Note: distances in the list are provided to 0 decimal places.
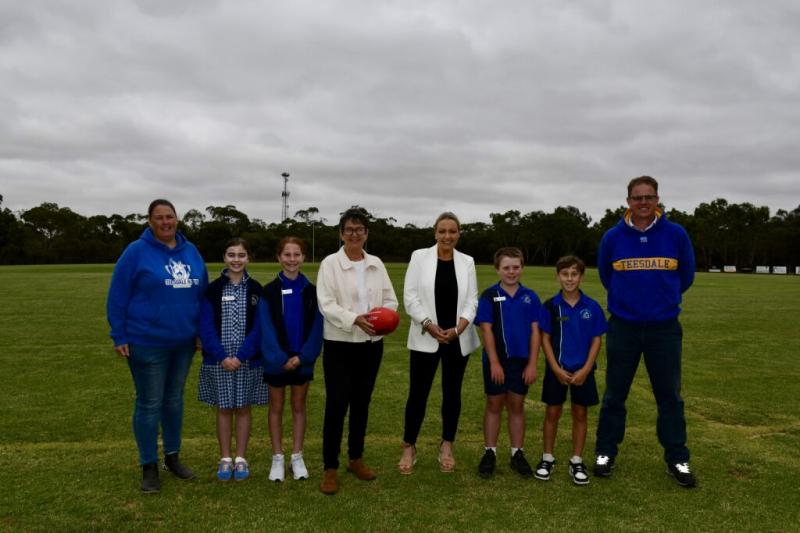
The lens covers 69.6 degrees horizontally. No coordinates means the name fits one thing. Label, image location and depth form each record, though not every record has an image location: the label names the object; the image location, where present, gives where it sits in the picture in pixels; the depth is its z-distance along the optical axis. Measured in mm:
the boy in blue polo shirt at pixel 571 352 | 4668
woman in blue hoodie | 4398
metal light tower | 107188
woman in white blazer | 4727
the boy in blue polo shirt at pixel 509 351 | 4715
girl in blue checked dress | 4535
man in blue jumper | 4652
